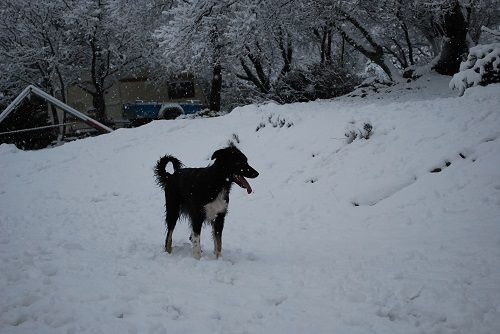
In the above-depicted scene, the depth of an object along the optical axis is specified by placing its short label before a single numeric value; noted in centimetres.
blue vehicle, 2367
